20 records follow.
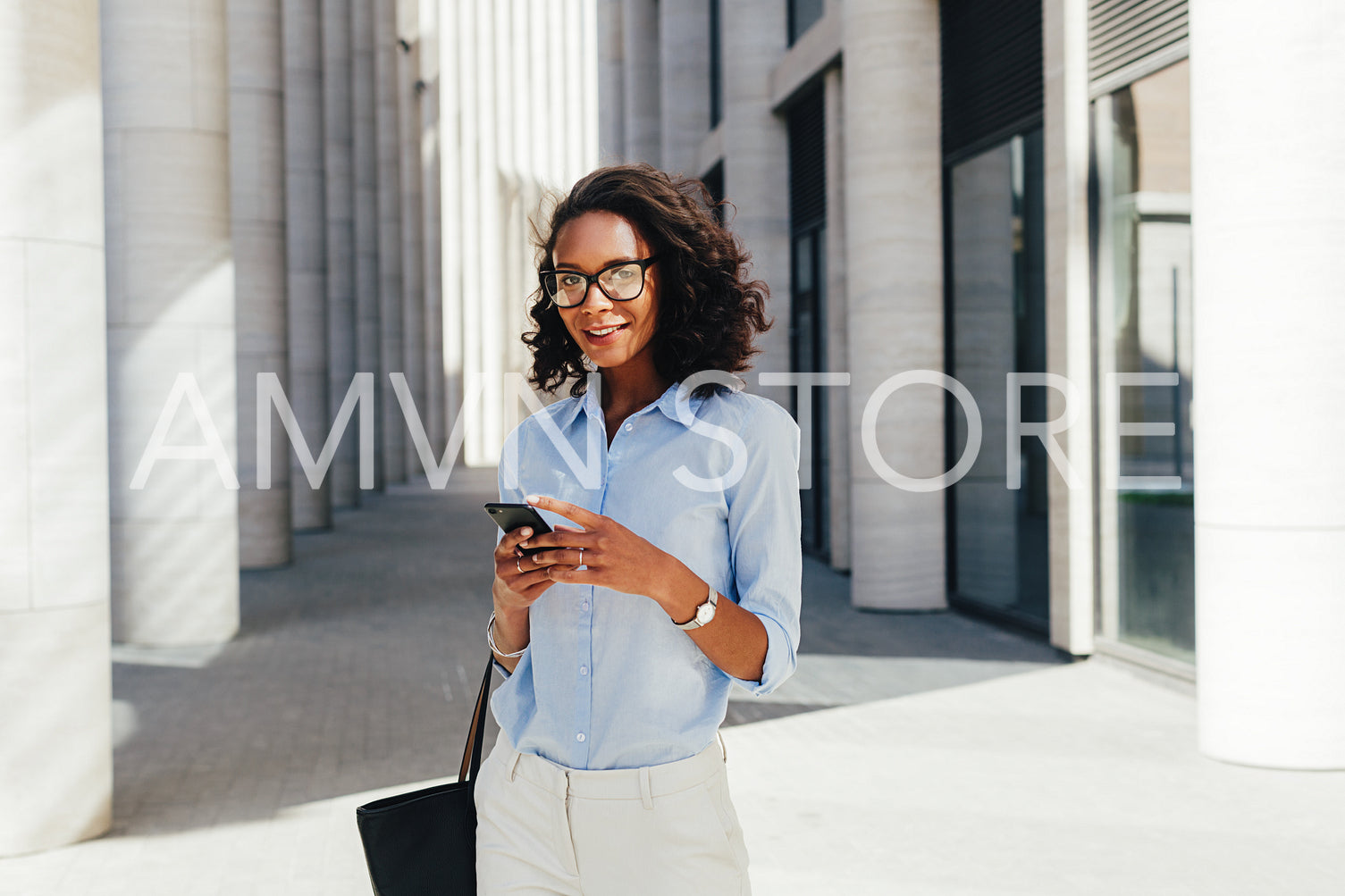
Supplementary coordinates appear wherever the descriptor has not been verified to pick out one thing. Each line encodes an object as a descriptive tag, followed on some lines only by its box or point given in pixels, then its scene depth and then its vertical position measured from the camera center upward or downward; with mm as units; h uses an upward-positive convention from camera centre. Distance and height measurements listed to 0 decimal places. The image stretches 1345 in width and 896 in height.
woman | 1934 -259
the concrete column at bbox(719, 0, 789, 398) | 16906 +3537
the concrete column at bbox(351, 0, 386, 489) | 31453 +5899
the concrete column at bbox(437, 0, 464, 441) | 48125 +8630
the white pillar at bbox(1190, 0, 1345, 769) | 6176 +264
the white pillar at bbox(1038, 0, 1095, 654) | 9445 +871
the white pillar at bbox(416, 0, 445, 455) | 44709 +6884
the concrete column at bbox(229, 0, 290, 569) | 15664 +2262
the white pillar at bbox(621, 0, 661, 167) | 27516 +7553
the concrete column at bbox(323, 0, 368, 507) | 26703 +4389
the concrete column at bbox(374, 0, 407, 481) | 34812 +5857
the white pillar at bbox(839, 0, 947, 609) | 11773 +1497
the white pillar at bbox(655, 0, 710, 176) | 22891 +6189
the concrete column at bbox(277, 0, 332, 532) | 21281 +3142
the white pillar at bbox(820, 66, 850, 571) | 14500 +1339
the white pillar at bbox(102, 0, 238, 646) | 10758 +996
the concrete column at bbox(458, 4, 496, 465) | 49000 +9704
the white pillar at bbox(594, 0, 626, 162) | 30062 +8368
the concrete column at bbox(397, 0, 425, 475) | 39406 +6627
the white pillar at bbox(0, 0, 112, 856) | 5277 +27
